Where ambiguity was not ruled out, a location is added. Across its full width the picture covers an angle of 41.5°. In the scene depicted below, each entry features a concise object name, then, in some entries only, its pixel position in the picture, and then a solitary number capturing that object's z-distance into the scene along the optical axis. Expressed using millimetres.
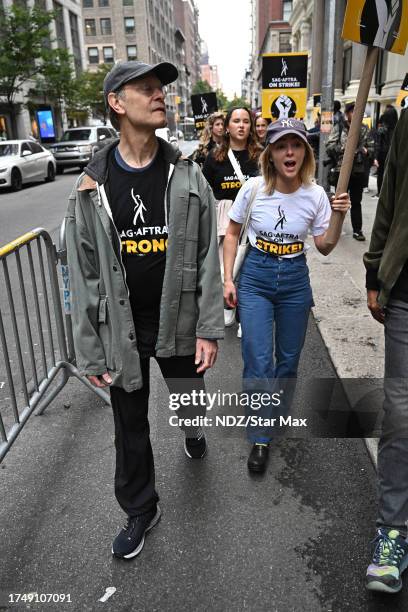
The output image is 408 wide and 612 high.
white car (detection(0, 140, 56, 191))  18281
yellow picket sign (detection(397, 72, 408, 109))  7520
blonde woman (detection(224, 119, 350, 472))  3133
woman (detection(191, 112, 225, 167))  6379
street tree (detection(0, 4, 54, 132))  24953
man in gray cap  2344
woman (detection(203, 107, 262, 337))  5082
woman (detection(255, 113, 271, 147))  7961
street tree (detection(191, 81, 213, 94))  130375
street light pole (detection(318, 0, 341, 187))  10062
